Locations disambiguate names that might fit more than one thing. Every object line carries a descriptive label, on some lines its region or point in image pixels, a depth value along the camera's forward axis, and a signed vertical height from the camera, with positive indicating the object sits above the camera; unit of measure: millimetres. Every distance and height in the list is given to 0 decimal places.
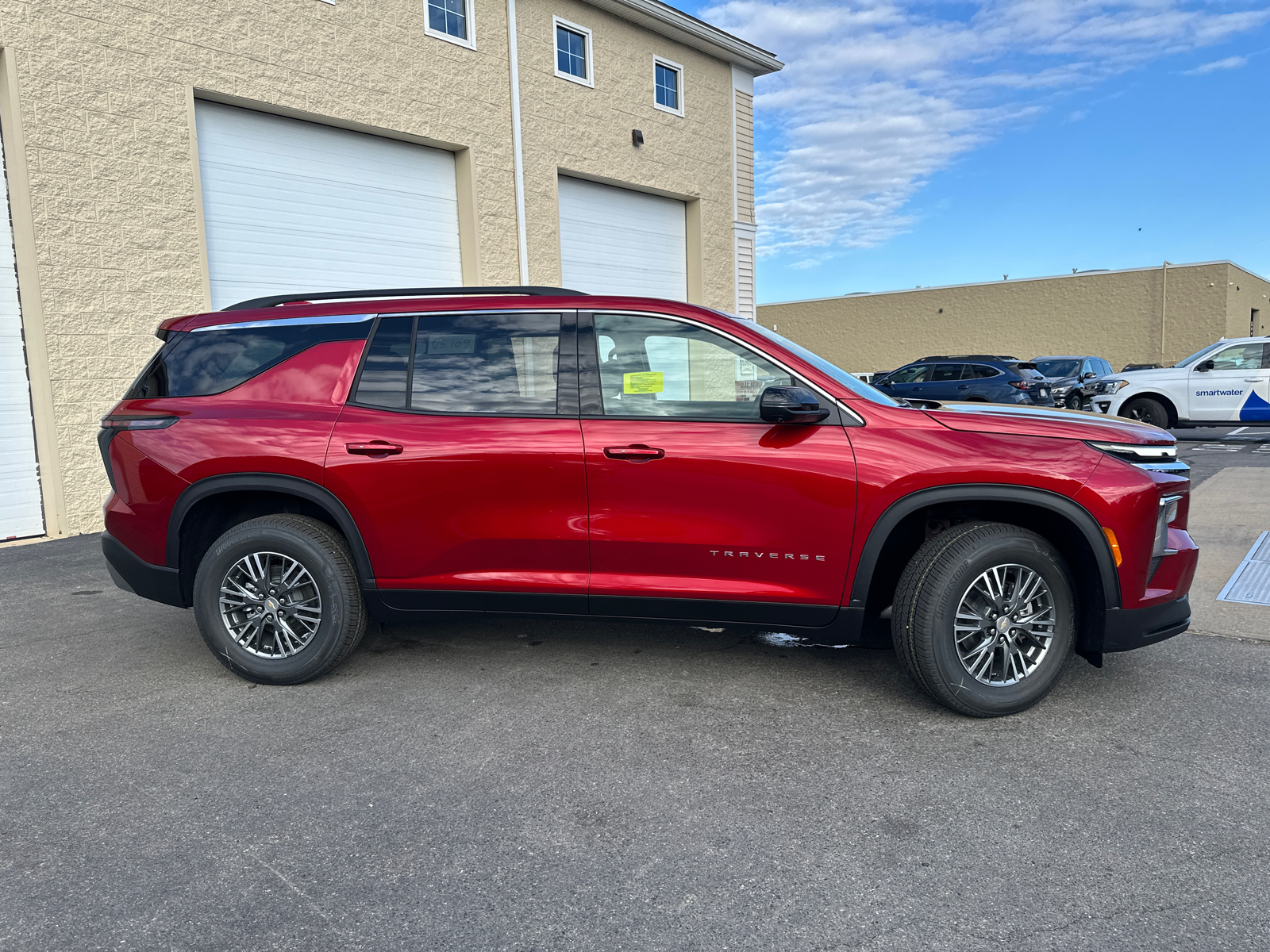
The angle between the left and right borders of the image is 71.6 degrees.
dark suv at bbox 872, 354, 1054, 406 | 18391 -210
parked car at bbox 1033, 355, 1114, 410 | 21125 -218
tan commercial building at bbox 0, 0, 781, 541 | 8305 +2728
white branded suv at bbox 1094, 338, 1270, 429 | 14938 -440
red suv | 3627 -482
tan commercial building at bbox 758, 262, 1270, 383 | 38438 +2469
